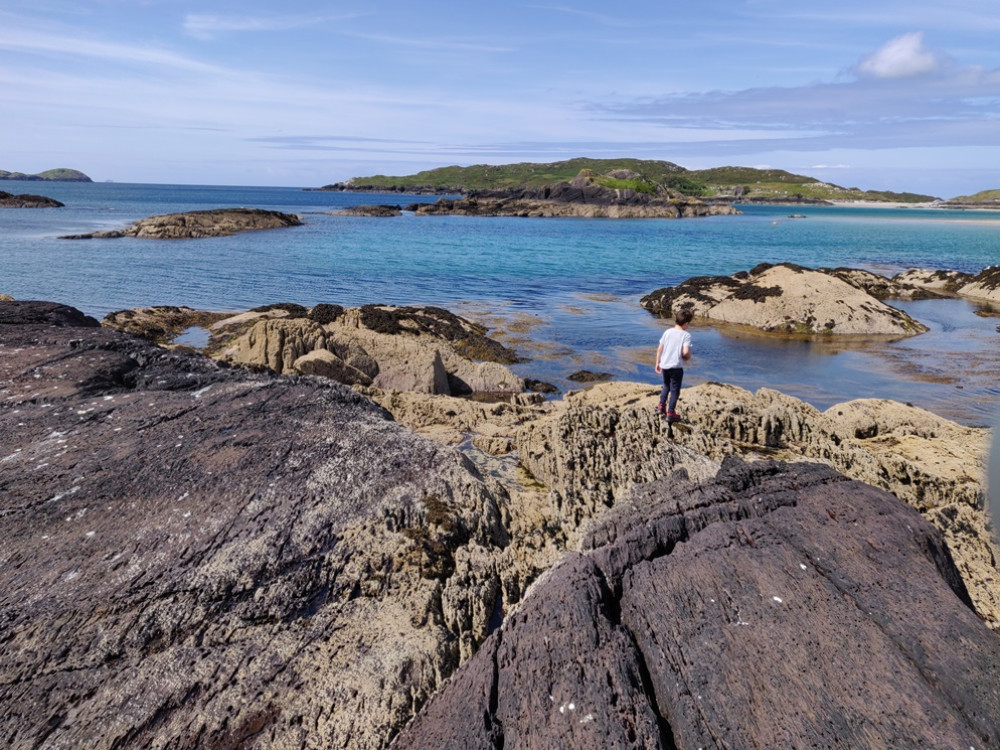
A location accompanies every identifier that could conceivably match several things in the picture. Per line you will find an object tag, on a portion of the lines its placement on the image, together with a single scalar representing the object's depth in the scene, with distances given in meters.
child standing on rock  10.24
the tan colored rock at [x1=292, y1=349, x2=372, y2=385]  13.87
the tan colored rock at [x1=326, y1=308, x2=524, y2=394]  15.42
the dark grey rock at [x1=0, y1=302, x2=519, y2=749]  4.38
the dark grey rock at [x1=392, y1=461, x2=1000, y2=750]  3.63
